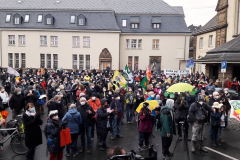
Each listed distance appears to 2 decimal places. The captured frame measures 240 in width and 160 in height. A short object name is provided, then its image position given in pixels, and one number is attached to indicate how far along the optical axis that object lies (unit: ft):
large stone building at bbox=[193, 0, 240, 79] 60.44
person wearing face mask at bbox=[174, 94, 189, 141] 25.57
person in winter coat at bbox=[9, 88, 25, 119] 28.73
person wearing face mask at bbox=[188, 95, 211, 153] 22.47
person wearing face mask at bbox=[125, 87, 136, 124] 33.11
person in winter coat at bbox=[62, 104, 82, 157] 20.61
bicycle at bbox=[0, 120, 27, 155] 21.56
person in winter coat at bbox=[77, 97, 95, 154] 22.49
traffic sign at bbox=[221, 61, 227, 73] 39.77
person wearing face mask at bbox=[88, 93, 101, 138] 26.73
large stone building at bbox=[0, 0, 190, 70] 110.73
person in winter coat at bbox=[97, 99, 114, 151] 22.81
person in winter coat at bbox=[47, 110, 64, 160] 17.75
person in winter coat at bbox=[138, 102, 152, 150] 22.15
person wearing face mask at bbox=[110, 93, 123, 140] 26.56
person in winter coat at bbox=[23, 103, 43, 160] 18.33
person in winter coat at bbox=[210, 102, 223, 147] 24.40
